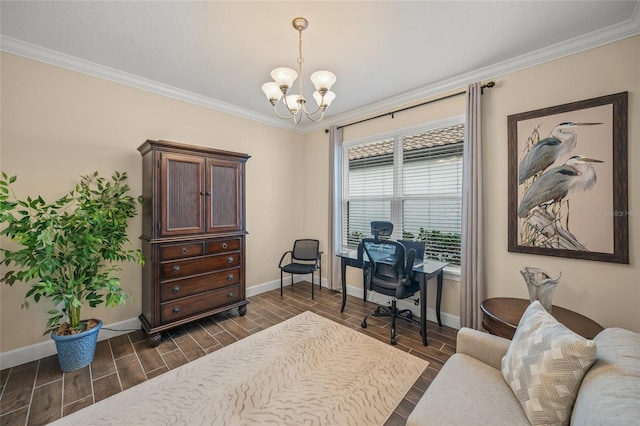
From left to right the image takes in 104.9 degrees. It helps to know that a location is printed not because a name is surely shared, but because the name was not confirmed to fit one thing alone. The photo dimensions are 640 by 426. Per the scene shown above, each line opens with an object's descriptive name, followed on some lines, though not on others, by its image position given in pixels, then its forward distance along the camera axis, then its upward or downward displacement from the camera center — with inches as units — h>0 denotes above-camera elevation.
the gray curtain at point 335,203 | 156.3 +6.4
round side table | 69.4 -32.2
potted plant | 75.7 -13.6
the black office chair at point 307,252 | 162.2 -26.3
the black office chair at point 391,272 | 100.9 -25.5
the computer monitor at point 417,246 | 118.7 -16.3
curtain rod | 102.8 +54.5
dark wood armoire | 100.0 -9.1
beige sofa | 33.2 -33.8
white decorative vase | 73.0 -22.0
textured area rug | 65.2 -53.6
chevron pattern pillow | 40.3 -27.8
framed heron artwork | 79.3 +11.4
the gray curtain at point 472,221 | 102.8 -3.5
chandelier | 74.0 +40.7
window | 117.9 +13.9
